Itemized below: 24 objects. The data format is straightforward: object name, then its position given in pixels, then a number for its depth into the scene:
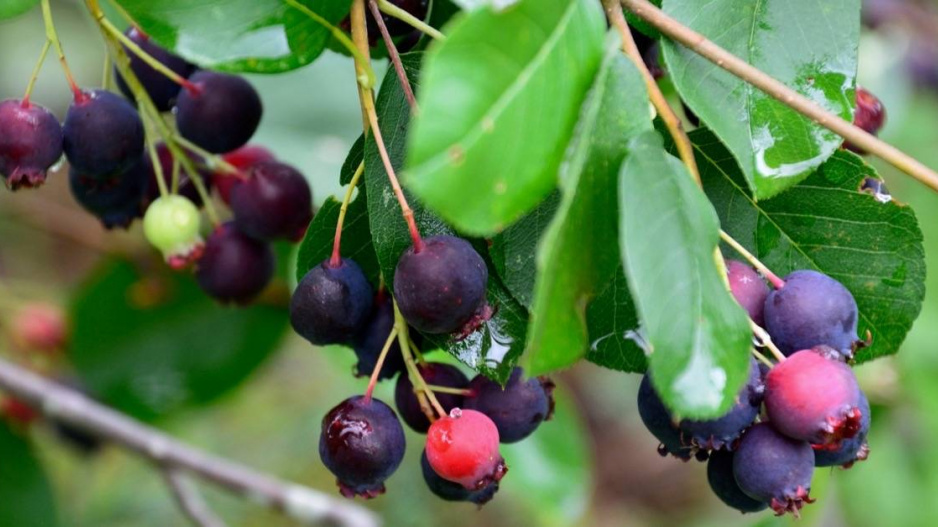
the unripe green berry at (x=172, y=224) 0.40
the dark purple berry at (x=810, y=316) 0.36
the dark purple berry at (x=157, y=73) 0.40
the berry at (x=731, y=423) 0.35
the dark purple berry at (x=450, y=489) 0.37
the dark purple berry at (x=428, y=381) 0.38
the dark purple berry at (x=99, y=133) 0.39
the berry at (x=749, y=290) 0.36
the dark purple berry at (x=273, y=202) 0.40
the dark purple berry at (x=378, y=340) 0.38
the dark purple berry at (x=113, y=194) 0.40
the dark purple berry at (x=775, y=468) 0.36
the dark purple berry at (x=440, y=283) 0.36
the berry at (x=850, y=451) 0.36
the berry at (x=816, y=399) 0.35
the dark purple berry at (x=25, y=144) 0.38
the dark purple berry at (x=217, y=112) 0.39
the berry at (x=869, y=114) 0.39
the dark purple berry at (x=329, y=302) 0.37
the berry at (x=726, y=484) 0.36
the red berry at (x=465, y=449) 0.36
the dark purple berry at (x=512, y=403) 0.37
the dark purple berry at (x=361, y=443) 0.37
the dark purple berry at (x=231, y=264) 0.41
